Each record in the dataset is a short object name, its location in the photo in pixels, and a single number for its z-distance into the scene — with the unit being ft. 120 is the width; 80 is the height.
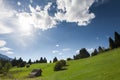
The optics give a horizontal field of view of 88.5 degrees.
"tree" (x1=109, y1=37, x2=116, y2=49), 110.94
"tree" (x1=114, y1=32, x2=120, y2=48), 109.23
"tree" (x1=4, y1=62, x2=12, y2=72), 122.06
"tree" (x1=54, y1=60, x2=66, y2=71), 78.88
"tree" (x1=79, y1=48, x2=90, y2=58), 146.94
